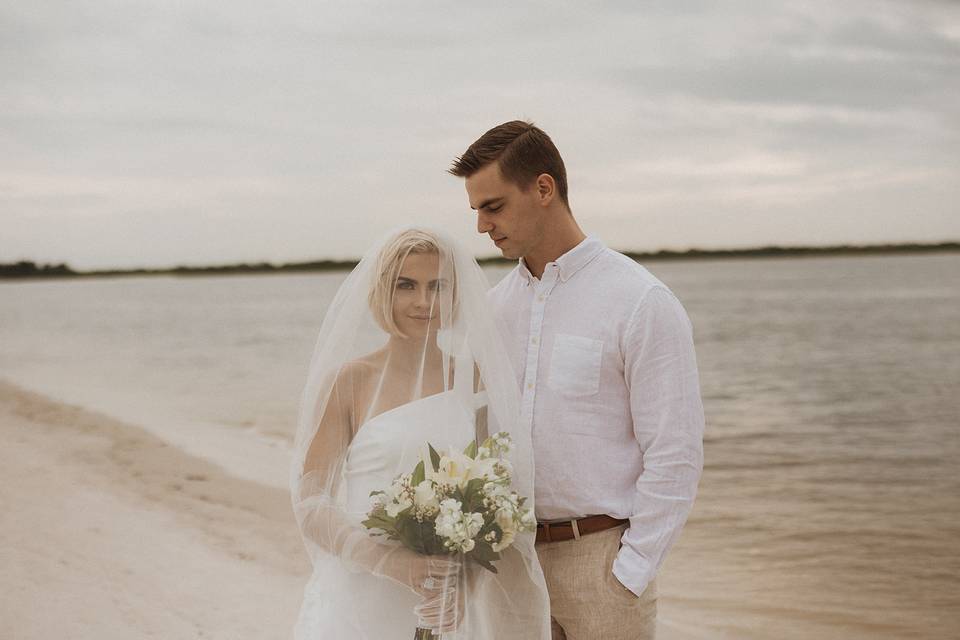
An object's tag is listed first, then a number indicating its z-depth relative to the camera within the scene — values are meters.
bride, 2.73
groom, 2.70
